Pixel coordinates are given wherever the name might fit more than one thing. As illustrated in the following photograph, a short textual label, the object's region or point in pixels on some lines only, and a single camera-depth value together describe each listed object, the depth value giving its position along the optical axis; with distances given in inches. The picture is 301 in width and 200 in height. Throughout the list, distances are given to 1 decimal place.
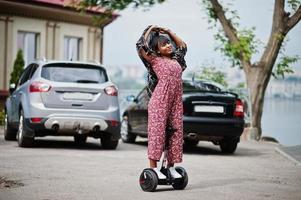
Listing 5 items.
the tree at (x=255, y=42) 698.3
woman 276.1
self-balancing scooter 271.1
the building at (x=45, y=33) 878.6
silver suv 439.8
